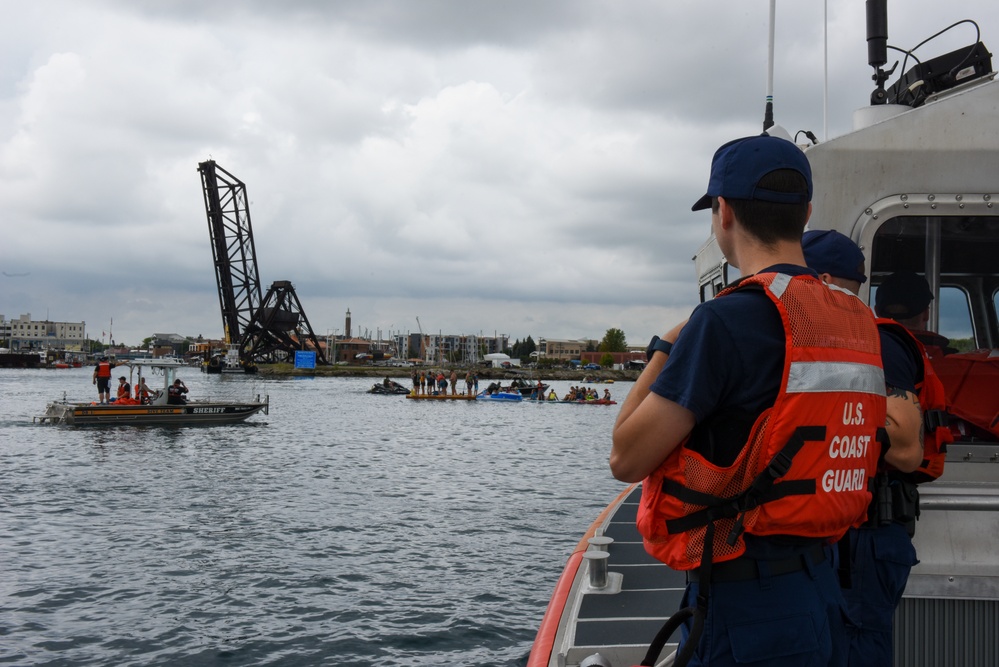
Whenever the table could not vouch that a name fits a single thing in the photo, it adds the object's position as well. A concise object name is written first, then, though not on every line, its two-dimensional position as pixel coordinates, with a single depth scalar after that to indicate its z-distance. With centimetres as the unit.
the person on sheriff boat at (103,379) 2942
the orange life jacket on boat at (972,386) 323
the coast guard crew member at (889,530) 226
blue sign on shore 8992
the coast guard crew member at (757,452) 162
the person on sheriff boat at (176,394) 2836
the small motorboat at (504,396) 5916
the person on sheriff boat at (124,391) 2902
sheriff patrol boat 2769
